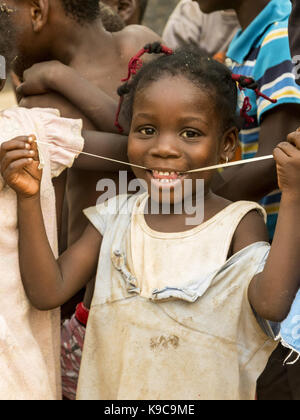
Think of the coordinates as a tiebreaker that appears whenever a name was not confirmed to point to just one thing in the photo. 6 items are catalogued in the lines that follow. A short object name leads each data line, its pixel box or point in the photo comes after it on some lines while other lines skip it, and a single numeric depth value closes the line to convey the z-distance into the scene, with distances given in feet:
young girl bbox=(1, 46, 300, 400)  4.65
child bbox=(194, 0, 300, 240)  5.66
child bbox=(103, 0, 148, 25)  10.13
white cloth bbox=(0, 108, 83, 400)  4.76
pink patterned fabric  5.99
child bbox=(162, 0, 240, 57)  9.79
